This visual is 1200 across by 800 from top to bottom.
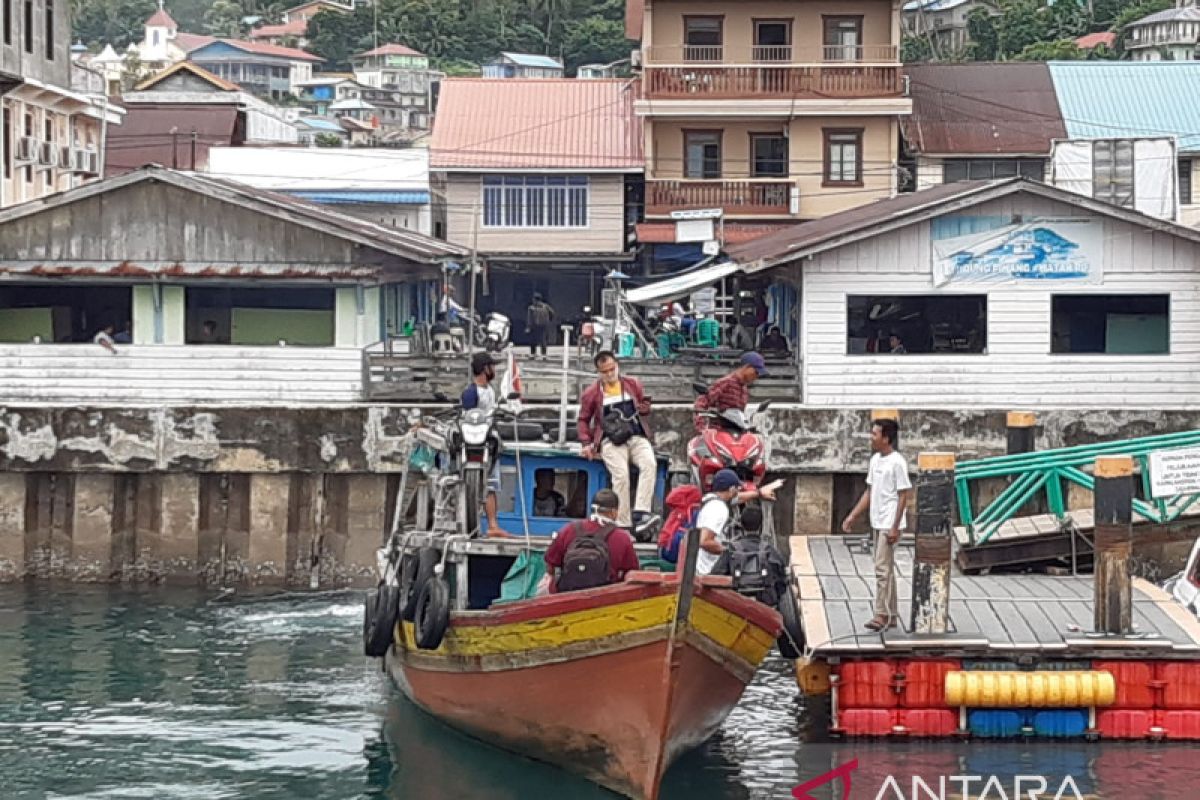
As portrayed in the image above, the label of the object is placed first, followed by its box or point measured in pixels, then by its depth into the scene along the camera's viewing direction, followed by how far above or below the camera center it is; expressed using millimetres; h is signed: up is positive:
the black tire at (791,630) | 19094 -2642
